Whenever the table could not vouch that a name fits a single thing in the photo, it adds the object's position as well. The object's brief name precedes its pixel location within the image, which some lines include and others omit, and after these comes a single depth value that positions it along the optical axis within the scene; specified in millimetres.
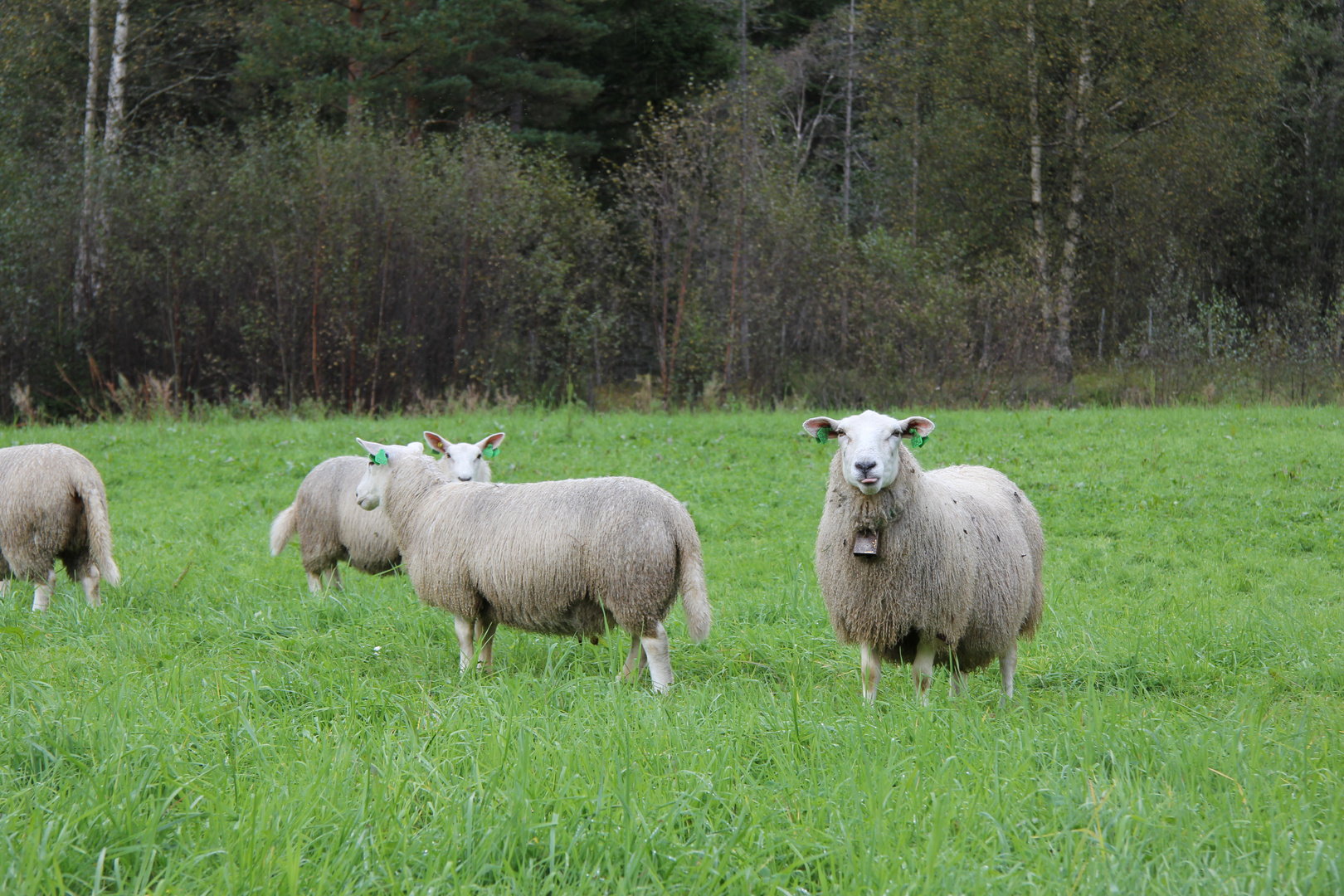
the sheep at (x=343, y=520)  14211
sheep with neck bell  8703
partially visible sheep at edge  12047
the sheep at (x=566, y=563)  9289
